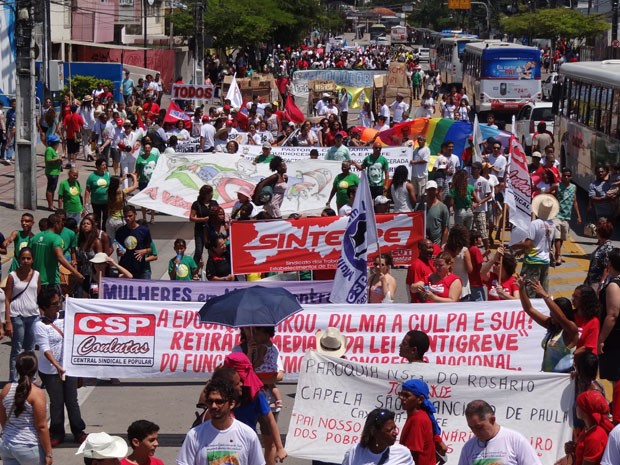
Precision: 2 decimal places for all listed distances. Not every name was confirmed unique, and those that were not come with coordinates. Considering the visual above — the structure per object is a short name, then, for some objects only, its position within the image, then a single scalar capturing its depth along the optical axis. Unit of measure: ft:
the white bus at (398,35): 469.16
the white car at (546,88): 167.02
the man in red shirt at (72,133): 96.02
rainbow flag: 81.20
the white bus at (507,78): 145.18
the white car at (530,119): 111.04
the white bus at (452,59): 196.24
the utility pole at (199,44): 150.20
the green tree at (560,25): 247.29
